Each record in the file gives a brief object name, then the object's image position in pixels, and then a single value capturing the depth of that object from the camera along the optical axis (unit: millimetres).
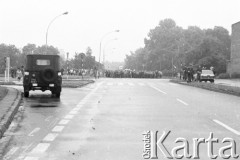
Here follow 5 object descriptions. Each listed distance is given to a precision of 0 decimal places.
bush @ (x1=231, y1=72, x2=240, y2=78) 69956
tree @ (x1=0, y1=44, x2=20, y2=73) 102688
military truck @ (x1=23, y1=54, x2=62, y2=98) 19438
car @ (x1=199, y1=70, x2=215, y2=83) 48375
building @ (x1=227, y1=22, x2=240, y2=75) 75344
